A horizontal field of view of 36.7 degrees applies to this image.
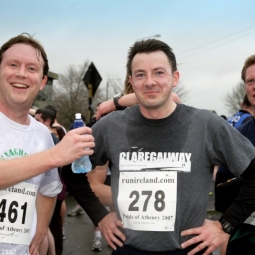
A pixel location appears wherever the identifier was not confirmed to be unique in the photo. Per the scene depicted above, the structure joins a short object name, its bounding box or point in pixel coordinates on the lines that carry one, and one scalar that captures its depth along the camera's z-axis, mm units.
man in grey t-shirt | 2285
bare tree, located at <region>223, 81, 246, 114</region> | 59188
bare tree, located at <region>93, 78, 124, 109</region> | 48691
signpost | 9102
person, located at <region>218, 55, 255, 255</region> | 3023
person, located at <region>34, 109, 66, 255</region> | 5180
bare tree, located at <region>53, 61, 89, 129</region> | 49750
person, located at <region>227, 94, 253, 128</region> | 5366
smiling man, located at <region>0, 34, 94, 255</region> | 1982
